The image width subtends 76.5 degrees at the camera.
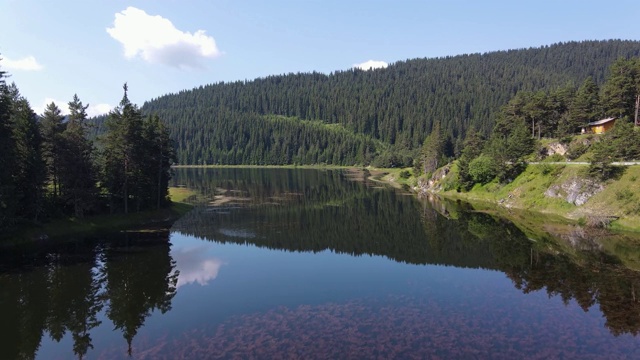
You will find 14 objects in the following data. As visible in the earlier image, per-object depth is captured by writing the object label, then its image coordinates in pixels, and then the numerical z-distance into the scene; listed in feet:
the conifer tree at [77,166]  195.11
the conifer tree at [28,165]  175.42
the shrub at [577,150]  290.76
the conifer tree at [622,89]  306.43
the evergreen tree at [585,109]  329.93
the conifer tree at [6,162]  153.58
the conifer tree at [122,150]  218.59
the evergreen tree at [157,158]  244.63
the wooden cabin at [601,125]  303.72
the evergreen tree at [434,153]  433.89
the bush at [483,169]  321.52
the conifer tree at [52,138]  192.13
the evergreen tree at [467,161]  349.41
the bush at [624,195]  206.59
